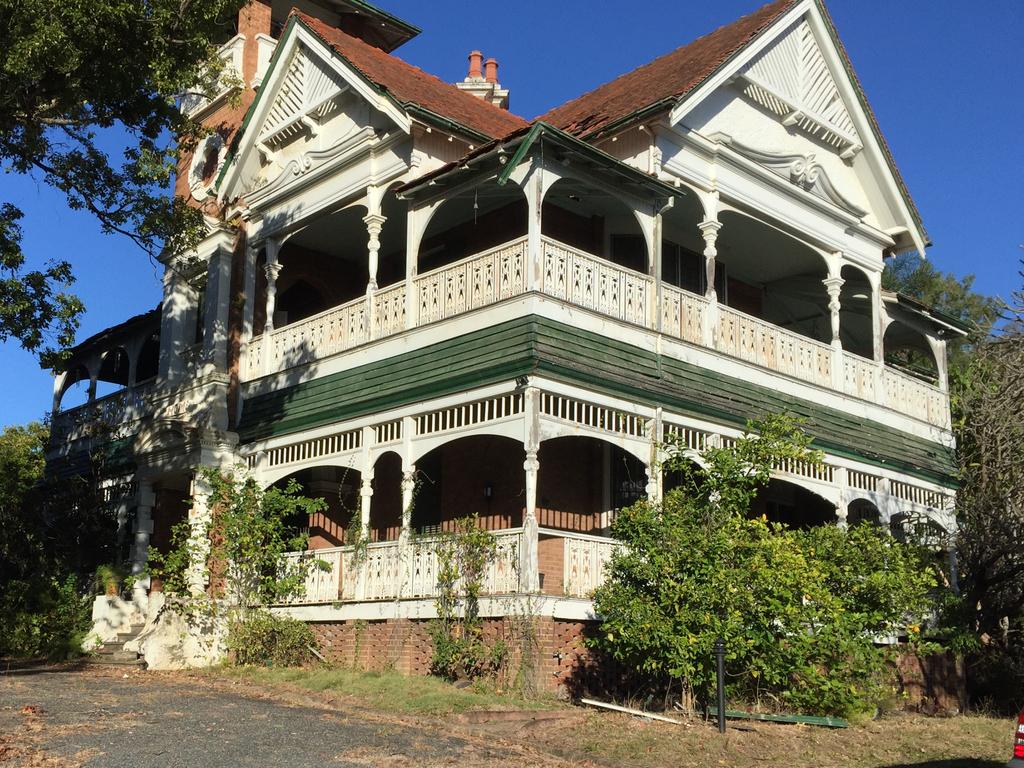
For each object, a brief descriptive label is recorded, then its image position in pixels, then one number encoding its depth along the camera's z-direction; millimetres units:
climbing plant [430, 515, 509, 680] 13984
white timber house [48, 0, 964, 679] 15281
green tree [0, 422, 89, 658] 19500
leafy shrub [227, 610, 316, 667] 16391
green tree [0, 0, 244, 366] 14766
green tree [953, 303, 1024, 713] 19438
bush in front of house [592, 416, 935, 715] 12219
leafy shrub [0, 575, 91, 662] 19281
